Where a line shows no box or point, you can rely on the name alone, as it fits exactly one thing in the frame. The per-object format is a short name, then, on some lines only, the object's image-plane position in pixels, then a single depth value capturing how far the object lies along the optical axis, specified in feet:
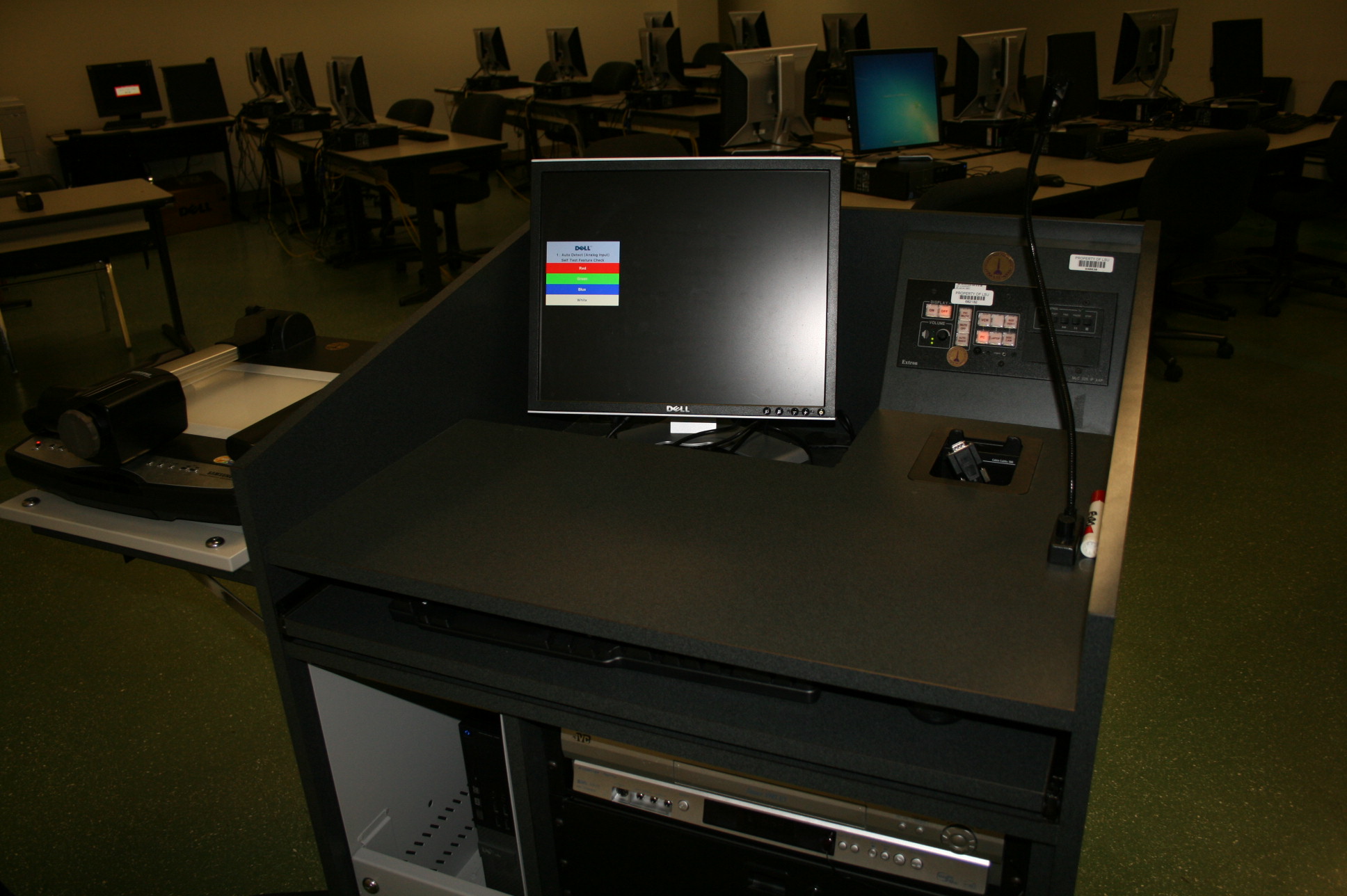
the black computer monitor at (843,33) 20.47
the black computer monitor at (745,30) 19.36
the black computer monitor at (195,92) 22.38
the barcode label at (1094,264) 4.01
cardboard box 21.57
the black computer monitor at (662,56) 18.71
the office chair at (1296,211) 12.59
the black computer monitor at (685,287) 4.17
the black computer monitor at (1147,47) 14.34
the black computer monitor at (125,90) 21.68
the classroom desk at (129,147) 21.25
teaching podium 2.69
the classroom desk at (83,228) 12.16
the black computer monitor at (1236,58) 15.42
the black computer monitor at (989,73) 13.12
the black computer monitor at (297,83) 18.63
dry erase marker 2.84
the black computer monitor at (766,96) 11.32
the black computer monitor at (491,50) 23.27
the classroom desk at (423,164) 14.84
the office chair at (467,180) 15.62
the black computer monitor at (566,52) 21.88
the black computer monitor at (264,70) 20.68
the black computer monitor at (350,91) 15.97
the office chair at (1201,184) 10.32
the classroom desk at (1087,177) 10.55
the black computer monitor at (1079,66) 14.53
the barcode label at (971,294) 4.22
